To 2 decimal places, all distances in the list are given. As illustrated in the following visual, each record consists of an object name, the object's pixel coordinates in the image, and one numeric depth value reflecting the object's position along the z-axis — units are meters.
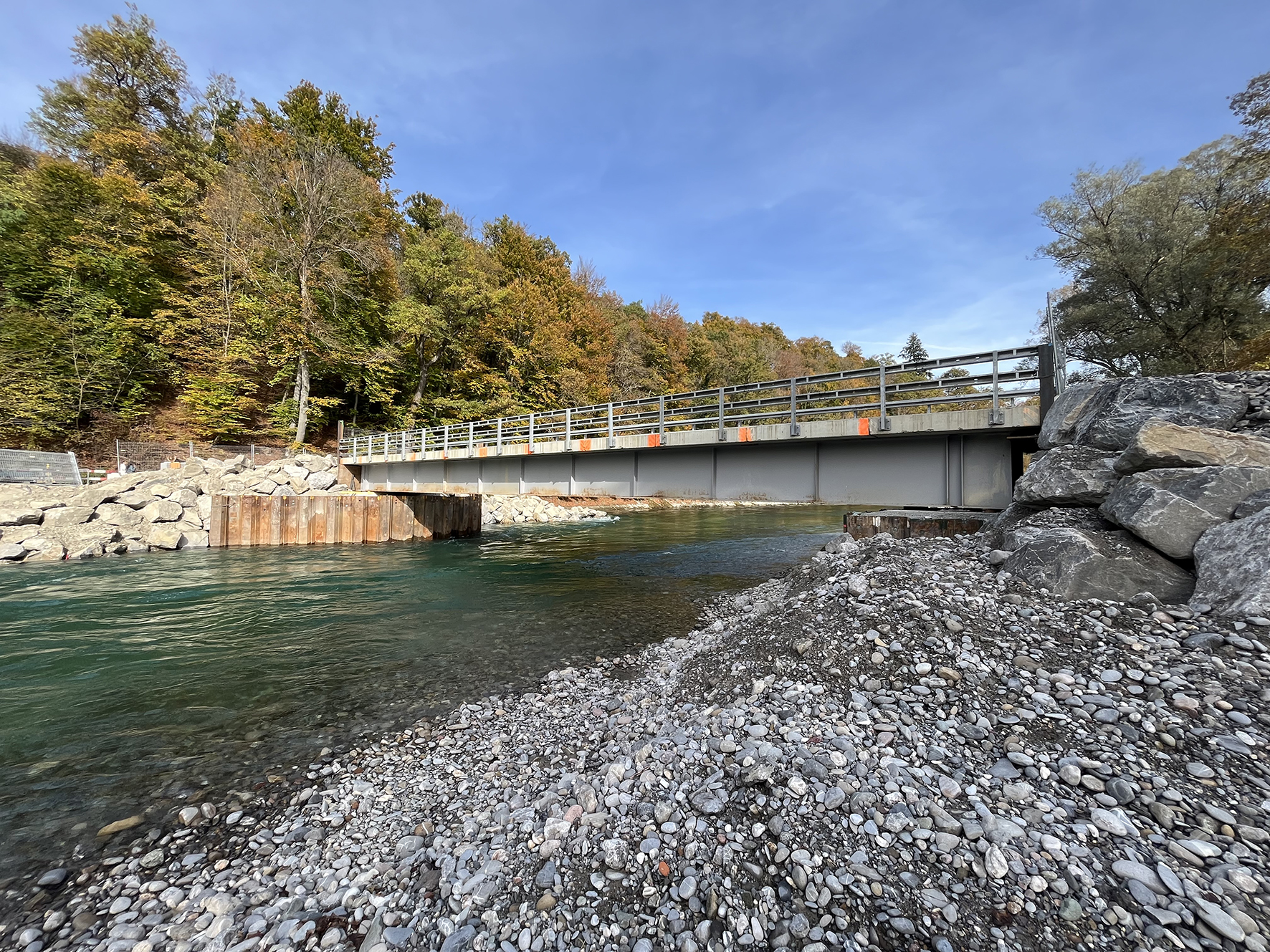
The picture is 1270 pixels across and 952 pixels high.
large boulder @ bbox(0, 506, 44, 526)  15.47
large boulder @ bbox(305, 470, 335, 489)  23.88
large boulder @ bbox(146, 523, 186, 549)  17.16
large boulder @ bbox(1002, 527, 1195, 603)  4.96
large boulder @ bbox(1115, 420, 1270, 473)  5.47
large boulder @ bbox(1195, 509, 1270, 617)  4.18
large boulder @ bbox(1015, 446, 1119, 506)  6.25
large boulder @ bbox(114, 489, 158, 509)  17.91
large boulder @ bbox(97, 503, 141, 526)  16.94
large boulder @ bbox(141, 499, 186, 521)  17.69
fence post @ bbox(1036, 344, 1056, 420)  8.41
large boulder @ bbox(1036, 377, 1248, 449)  6.16
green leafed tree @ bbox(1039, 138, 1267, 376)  22.30
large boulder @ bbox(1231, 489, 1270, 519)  4.70
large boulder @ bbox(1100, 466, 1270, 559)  5.00
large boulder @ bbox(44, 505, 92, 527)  16.08
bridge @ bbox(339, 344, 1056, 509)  8.95
